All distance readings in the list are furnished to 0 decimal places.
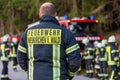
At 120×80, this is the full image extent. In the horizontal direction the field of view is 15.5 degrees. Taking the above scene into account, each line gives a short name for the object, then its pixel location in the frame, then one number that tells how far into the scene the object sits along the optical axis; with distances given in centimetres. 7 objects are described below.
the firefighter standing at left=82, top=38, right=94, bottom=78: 1759
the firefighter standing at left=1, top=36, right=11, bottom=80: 1589
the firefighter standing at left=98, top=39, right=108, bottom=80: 1568
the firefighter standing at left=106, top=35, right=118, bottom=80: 1424
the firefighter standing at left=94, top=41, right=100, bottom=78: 1709
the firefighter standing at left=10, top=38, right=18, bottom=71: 2005
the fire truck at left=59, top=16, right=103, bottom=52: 1936
